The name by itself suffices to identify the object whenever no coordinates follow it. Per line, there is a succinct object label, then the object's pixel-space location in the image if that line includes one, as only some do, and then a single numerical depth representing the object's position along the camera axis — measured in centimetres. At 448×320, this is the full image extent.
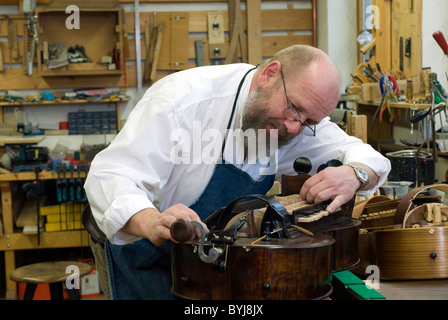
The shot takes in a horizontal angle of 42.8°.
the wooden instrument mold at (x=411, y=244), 152
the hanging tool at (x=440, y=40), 256
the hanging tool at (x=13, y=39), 530
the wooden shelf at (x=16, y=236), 442
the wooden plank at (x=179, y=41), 555
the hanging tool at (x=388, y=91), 341
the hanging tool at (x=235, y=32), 552
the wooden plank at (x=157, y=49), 541
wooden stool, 327
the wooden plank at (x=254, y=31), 562
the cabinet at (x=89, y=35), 527
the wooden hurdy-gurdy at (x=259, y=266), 116
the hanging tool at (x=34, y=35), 520
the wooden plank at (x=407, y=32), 352
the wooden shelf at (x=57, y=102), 516
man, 159
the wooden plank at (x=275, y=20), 560
